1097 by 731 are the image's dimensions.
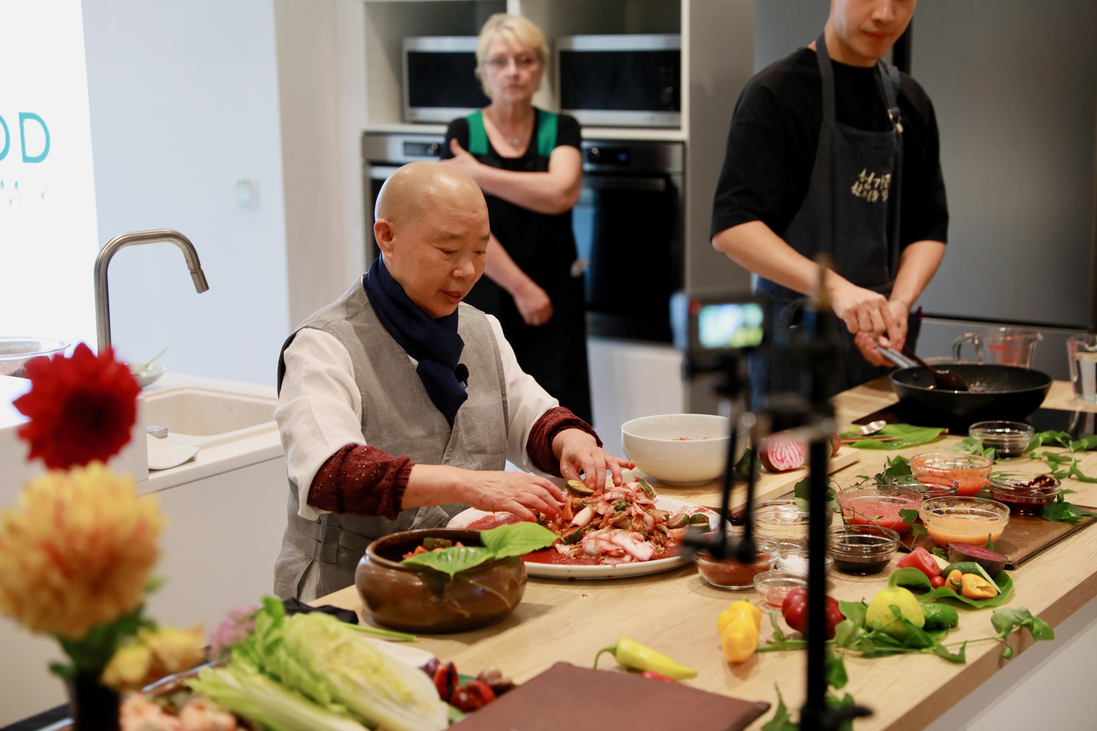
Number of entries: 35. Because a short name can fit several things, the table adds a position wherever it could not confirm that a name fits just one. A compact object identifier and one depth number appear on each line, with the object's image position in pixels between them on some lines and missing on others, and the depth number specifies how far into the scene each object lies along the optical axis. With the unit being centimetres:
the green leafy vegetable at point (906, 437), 197
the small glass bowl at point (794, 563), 130
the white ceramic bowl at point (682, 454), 170
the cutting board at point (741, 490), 168
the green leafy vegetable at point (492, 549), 115
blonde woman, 321
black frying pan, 202
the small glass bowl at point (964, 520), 143
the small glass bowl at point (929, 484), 161
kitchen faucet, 209
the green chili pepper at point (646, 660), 107
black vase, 72
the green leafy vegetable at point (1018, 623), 118
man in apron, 240
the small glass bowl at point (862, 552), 136
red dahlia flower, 72
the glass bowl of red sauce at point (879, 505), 150
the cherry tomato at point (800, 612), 115
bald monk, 155
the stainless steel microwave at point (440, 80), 395
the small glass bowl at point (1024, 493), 159
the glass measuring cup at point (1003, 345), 236
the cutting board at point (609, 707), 95
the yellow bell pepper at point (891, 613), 115
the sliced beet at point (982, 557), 134
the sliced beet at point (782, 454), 178
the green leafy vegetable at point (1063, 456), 178
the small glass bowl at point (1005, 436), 190
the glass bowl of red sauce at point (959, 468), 165
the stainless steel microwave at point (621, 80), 349
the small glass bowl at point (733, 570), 132
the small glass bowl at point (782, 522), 142
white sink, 269
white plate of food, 134
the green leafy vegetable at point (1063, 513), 155
